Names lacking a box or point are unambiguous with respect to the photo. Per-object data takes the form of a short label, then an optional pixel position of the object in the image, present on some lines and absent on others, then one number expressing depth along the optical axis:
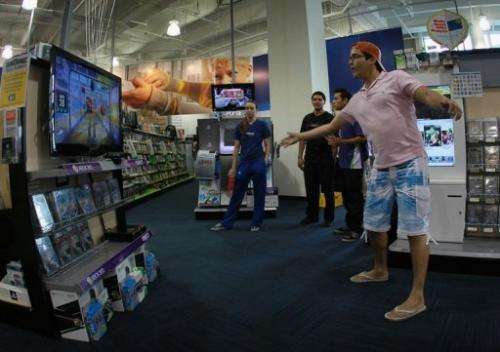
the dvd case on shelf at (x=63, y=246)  2.23
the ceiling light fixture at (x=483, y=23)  10.87
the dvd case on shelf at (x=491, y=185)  3.06
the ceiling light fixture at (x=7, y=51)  9.85
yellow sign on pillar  1.98
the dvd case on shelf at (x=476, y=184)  3.11
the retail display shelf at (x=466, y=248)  2.77
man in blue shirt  3.91
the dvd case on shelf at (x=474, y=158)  3.11
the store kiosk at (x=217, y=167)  5.60
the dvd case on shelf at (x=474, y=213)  3.14
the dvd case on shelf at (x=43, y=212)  2.05
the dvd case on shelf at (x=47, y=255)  2.07
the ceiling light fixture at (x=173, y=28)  9.02
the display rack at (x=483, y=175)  3.06
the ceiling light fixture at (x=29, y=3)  6.77
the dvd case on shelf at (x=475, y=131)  3.09
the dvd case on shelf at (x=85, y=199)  2.45
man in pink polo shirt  2.21
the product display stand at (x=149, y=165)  7.79
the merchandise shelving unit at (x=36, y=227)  1.98
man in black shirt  4.72
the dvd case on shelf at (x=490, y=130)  3.05
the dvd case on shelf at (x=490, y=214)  3.08
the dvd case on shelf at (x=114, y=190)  2.87
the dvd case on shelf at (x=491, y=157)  3.05
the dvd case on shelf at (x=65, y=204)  2.23
